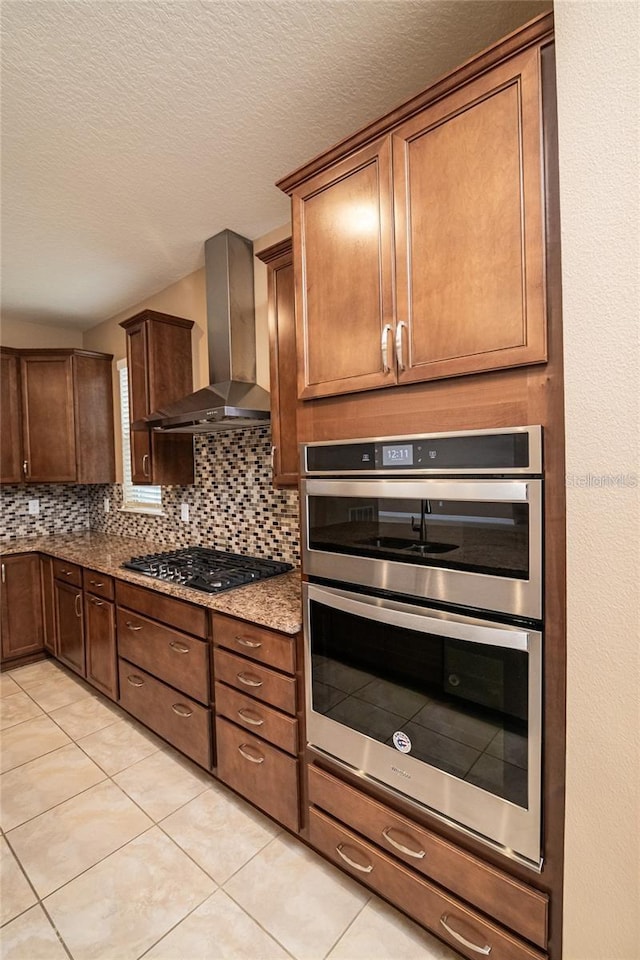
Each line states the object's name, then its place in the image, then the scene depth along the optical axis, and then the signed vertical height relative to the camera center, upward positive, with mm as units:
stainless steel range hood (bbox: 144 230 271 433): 2467 +803
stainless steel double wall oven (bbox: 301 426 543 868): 1150 -440
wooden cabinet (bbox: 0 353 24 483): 3596 +442
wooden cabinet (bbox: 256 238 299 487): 2049 +490
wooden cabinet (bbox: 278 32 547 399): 1096 +634
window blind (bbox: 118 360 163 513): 3762 -24
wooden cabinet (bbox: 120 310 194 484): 2982 +609
